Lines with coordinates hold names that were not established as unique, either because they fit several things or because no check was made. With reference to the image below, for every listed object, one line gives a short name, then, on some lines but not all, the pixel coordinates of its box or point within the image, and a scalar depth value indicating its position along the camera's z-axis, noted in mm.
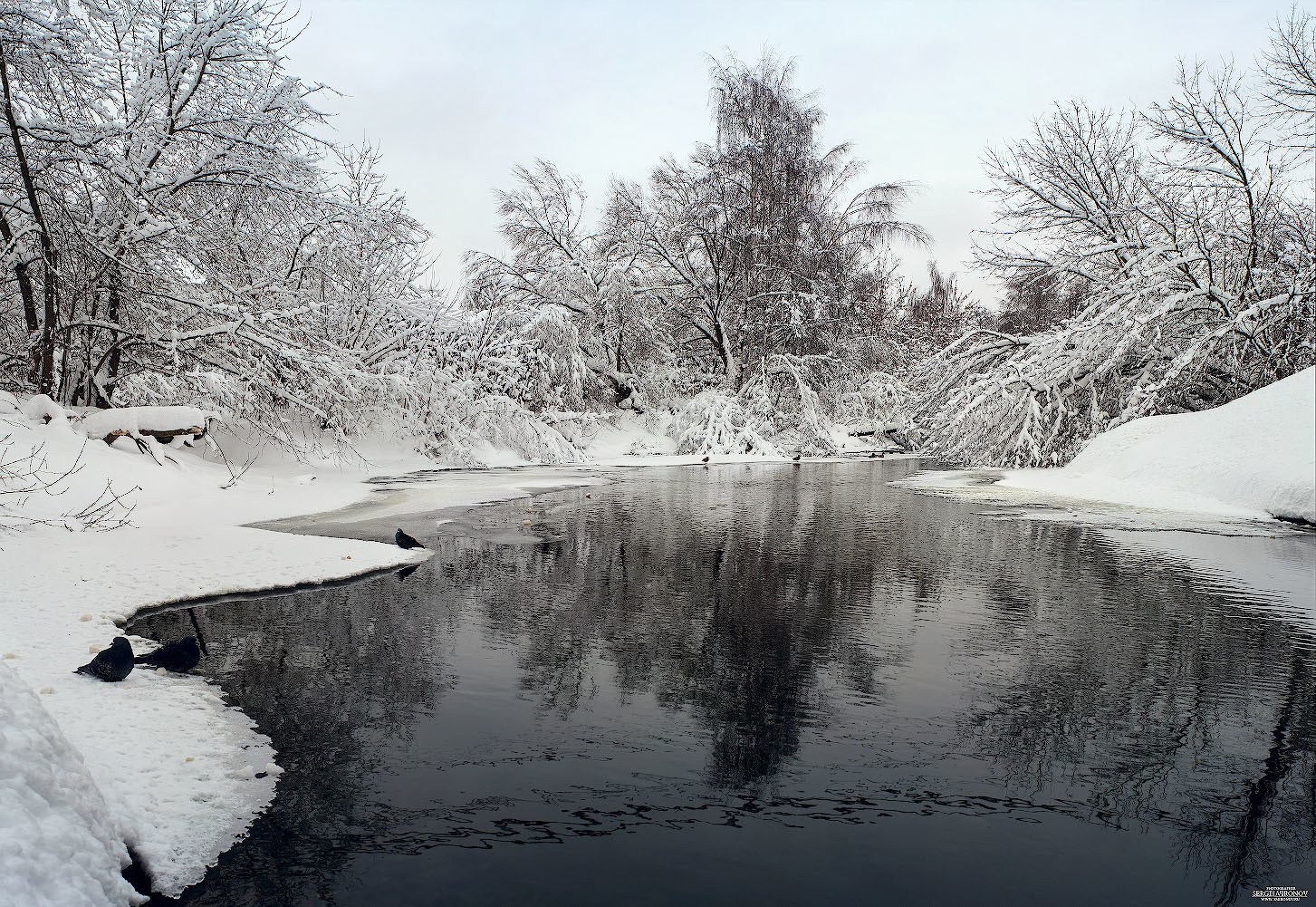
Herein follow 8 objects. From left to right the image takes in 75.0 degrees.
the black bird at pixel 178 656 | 4781
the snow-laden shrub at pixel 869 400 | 30656
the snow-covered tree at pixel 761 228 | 27641
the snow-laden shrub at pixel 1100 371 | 16203
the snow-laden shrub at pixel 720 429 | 26922
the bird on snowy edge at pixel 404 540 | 8789
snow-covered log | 11456
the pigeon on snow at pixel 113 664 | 4500
